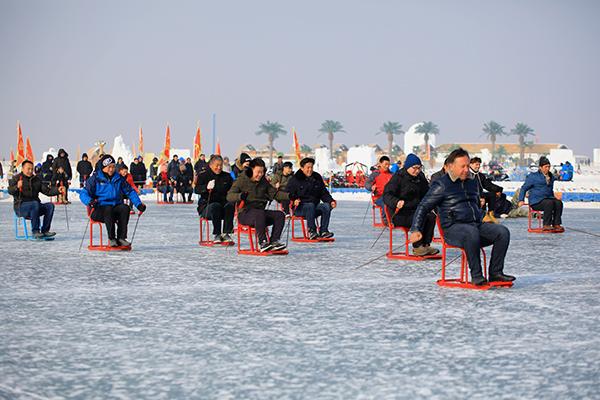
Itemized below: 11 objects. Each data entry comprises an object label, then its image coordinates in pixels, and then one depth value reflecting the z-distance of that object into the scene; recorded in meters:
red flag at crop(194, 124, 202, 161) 45.00
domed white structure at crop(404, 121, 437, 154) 175.38
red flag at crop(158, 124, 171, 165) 46.45
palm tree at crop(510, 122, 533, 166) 156.88
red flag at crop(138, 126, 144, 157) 58.22
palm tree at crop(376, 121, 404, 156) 156.88
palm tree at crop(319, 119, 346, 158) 156.25
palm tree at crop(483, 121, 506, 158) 158.12
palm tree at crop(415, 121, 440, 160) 161.75
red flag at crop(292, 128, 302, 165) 47.03
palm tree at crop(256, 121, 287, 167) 152.12
